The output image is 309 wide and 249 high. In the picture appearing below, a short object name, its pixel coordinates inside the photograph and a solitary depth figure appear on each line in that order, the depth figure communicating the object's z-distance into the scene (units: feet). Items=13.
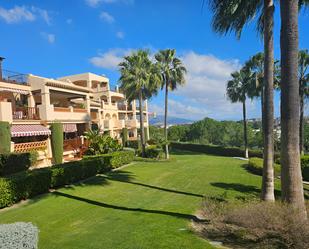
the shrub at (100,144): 86.33
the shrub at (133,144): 152.43
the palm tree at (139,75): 105.50
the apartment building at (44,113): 77.78
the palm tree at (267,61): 34.39
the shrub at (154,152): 106.85
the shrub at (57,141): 85.10
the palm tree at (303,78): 99.60
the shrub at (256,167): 68.18
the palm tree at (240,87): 120.47
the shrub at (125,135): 154.15
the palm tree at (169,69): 112.98
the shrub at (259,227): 20.75
